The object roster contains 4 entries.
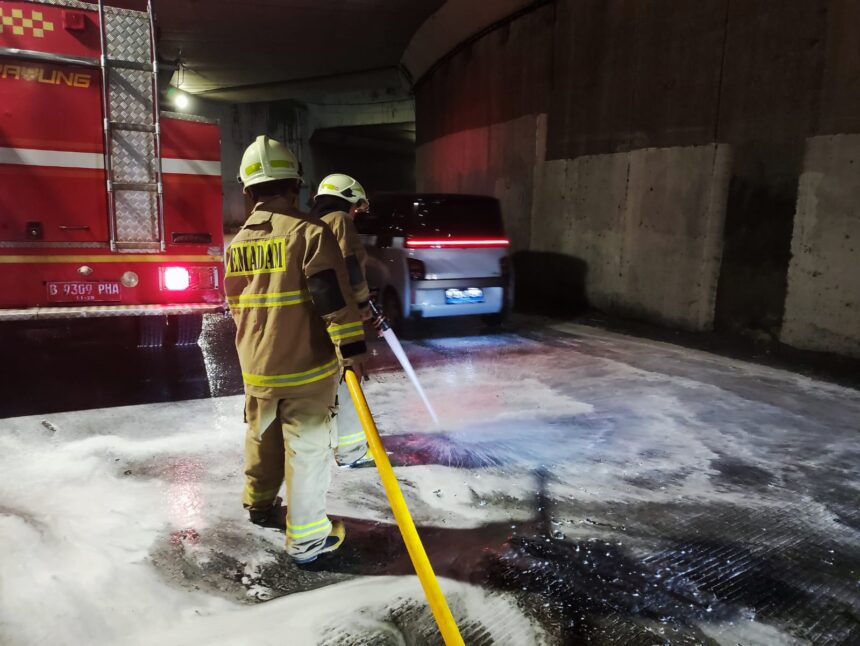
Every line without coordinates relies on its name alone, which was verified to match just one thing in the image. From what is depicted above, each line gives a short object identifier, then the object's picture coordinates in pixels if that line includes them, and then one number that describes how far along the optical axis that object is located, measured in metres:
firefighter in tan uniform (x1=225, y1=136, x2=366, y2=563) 2.83
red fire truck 4.62
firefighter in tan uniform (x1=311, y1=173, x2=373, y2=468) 4.18
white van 8.08
